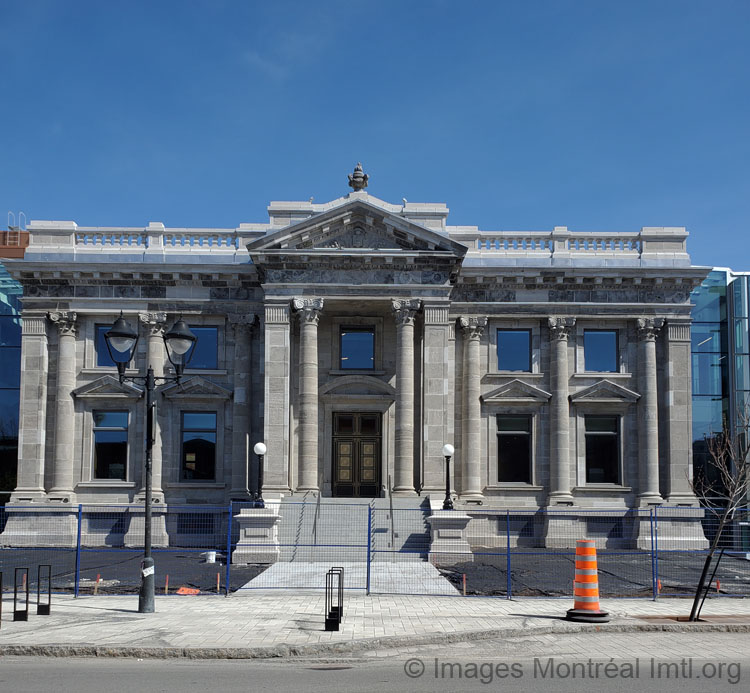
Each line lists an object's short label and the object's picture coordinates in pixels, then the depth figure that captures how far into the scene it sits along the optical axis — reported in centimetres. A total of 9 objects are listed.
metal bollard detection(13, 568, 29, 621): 1578
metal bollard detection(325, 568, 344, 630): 1511
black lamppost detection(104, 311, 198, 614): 1691
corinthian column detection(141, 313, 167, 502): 3441
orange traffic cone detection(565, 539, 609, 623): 1597
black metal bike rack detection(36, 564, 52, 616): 1648
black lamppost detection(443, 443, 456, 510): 2955
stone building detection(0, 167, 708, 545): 3422
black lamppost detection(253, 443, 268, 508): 2993
